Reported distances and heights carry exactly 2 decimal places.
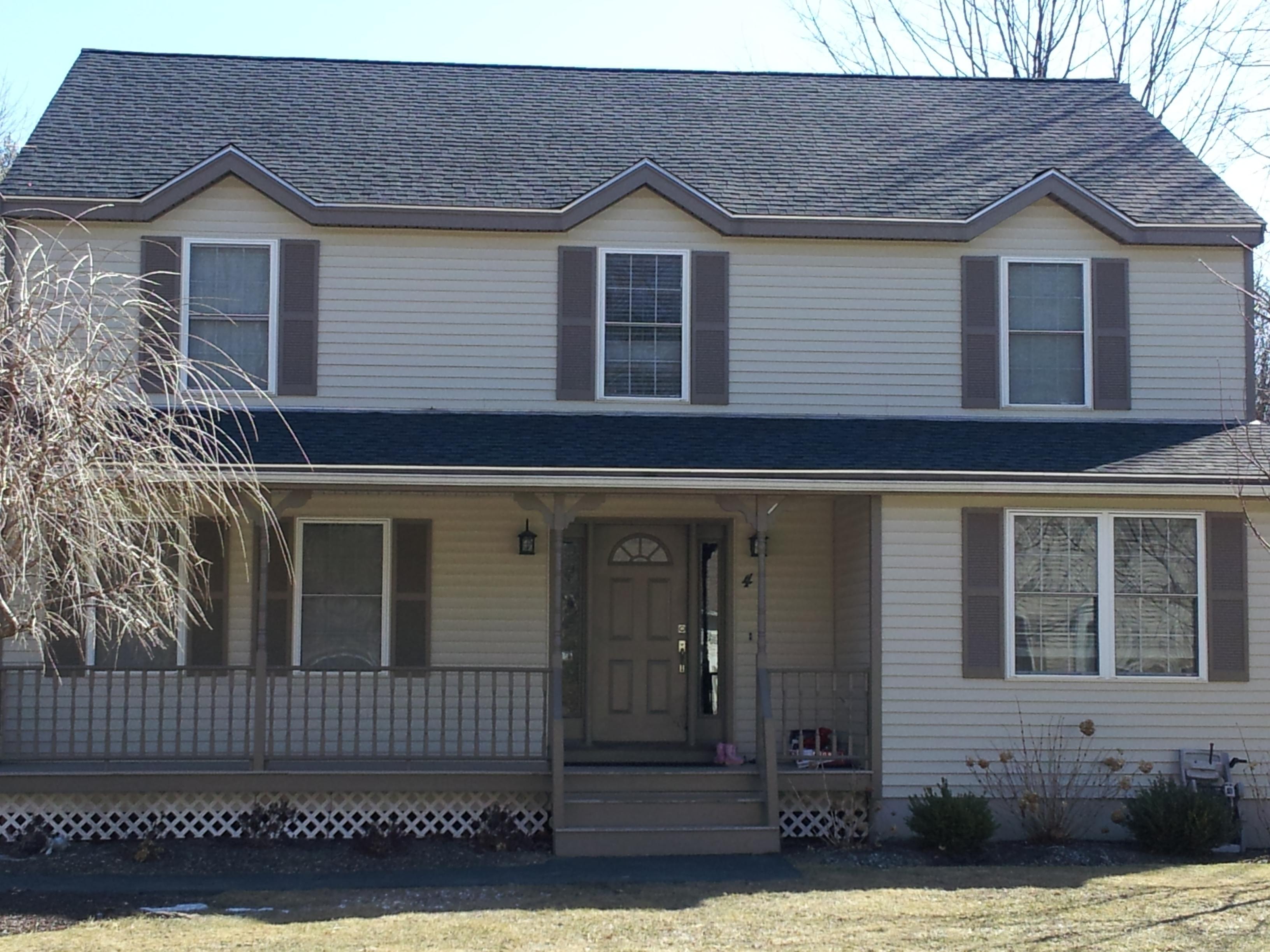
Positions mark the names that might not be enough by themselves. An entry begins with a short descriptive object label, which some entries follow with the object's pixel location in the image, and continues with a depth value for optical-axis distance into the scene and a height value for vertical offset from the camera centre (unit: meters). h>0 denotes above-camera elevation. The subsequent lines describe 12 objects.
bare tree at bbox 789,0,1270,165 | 26.55 +10.19
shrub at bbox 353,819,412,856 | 11.52 -1.98
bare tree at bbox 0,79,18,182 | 26.56 +8.08
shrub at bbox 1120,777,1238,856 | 11.40 -1.76
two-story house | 11.94 +0.94
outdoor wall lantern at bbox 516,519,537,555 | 13.24 +0.47
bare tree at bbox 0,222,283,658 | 7.57 +0.69
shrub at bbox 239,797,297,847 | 11.73 -1.88
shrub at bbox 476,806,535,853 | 11.67 -1.95
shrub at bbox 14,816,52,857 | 11.46 -1.98
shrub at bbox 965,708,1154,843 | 11.85 -1.50
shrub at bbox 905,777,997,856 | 11.37 -1.78
